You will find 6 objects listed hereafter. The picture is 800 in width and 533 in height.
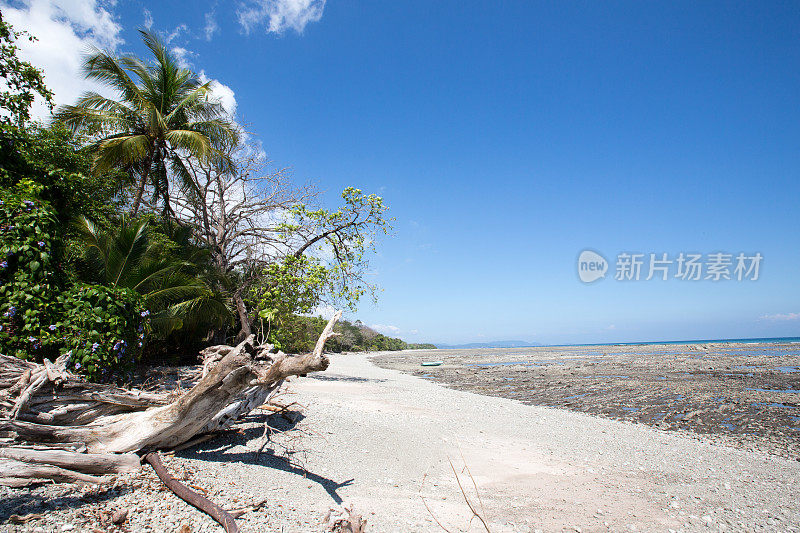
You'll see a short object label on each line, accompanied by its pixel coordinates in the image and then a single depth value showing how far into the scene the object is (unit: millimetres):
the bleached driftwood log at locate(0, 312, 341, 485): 3537
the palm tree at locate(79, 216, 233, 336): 7531
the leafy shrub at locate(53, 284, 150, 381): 5082
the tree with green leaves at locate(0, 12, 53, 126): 7594
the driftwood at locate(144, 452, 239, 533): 2879
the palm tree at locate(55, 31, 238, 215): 12406
